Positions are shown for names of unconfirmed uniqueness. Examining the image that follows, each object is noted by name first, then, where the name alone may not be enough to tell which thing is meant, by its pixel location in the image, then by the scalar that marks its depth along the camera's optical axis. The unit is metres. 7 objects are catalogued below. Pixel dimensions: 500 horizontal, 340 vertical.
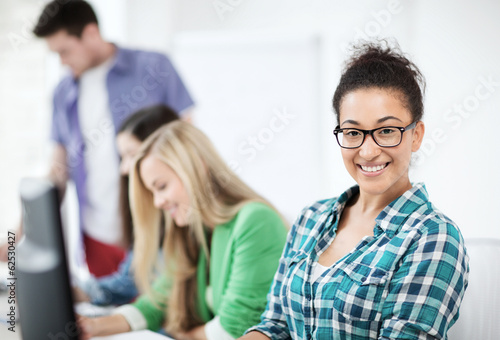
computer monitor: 2.36
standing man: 3.74
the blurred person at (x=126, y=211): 3.48
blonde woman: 3.00
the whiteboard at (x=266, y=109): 3.31
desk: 2.78
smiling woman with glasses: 2.40
